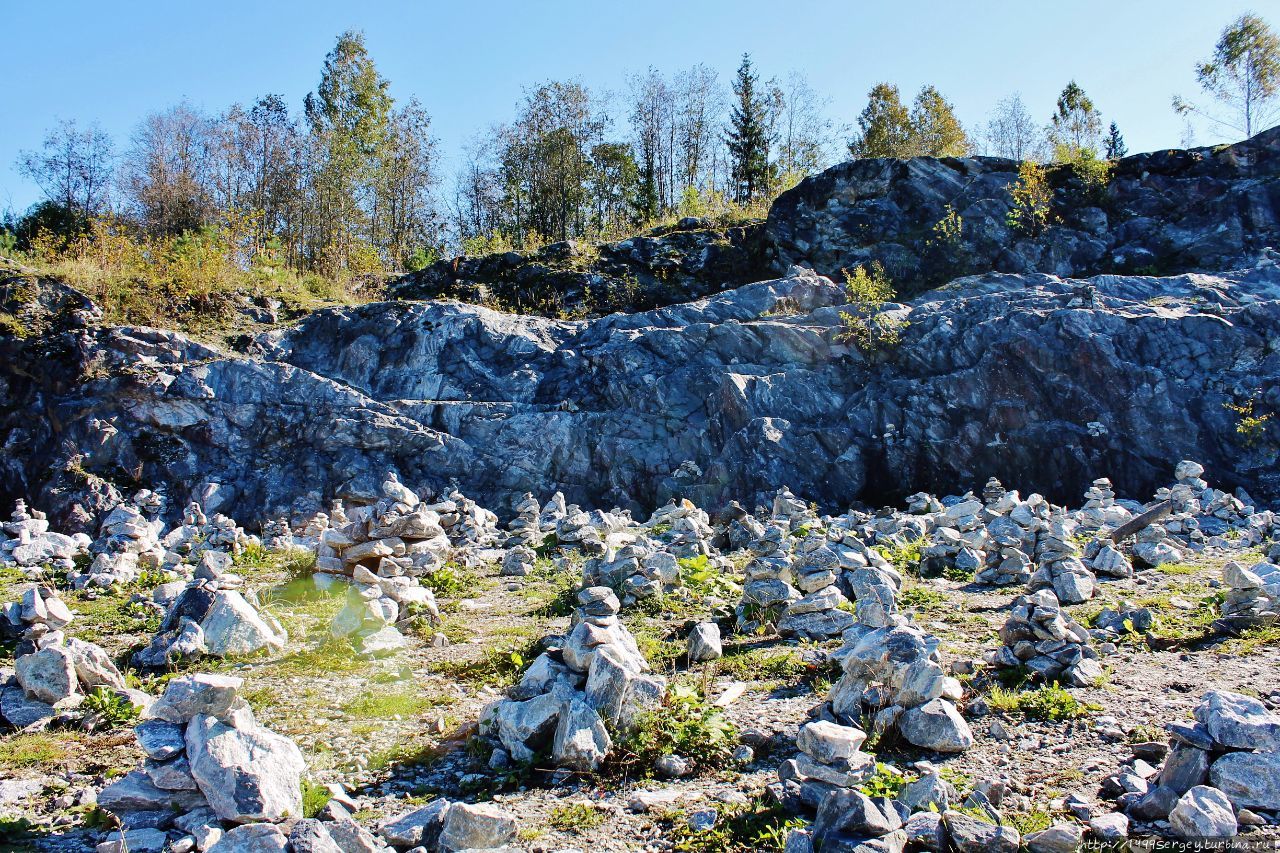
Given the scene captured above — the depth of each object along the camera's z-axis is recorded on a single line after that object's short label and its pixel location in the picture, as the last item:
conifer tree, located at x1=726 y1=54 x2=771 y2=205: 34.75
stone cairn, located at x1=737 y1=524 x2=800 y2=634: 6.07
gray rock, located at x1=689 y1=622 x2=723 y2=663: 5.37
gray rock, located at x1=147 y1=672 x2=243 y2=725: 3.16
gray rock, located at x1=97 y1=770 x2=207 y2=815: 2.97
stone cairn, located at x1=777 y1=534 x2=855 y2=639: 5.77
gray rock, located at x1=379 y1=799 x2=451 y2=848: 2.92
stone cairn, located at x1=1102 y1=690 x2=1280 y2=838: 2.73
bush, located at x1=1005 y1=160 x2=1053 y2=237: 20.72
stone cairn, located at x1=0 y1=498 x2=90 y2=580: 9.03
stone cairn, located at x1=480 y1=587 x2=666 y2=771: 3.71
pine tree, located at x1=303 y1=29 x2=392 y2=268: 28.27
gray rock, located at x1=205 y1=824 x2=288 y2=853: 2.52
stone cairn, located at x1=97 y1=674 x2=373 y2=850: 2.76
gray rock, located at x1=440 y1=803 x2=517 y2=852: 2.86
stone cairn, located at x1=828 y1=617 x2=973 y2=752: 3.73
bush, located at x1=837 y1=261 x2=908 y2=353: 16.69
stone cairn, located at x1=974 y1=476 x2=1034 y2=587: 7.51
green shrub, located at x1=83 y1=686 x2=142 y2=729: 4.22
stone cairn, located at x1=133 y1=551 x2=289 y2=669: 5.32
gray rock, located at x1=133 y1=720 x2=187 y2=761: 3.03
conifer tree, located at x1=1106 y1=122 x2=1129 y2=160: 34.81
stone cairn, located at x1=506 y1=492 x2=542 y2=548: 10.59
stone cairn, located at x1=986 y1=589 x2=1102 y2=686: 4.52
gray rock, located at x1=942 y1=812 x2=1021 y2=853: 2.63
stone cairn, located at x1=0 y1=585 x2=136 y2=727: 4.20
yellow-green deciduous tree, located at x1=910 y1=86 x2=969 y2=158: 32.03
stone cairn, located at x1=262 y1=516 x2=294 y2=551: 10.98
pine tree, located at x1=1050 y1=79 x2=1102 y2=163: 22.39
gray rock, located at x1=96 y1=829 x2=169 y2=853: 2.65
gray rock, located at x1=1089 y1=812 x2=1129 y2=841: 2.79
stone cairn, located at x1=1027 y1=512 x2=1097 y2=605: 6.59
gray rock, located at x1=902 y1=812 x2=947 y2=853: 2.67
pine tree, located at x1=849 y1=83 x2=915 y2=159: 33.62
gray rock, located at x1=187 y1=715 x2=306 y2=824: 2.86
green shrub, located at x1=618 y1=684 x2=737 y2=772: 3.75
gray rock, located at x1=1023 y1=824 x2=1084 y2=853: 2.66
